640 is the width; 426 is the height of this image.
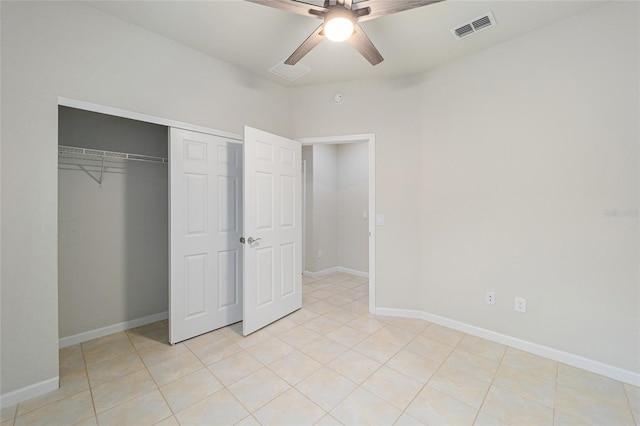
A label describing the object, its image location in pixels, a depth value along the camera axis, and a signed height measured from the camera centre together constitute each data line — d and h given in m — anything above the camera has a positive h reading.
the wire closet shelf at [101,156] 2.34 +0.52
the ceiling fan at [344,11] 1.62 +1.24
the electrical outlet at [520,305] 2.39 -0.84
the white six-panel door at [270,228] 2.69 -0.19
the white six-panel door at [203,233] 2.48 -0.22
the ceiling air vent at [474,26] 2.11 +1.51
